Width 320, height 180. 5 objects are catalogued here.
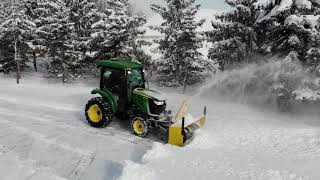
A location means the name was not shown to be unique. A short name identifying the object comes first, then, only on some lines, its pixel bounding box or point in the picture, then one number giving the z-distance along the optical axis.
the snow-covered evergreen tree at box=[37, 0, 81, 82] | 19.70
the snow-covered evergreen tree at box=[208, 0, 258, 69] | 12.62
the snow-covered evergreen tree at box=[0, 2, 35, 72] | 20.82
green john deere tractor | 7.54
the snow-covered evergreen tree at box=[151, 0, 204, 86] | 16.95
